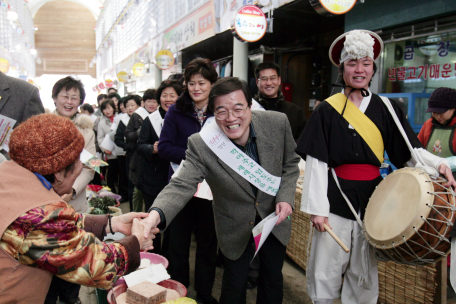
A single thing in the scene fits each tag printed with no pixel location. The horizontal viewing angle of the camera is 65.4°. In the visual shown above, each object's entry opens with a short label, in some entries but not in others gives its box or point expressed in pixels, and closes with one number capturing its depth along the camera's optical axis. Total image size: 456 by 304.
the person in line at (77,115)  2.85
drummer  2.18
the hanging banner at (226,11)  6.98
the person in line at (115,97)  8.46
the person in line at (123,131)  5.26
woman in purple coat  3.05
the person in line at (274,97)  3.70
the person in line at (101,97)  10.51
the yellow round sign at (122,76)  18.56
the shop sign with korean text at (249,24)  5.63
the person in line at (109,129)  7.36
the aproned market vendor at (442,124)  3.67
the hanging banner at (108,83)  20.40
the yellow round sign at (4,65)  12.58
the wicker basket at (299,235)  3.65
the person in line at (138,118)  5.02
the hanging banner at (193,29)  8.44
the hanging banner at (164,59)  10.48
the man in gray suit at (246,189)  2.10
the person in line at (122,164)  6.65
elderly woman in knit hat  1.31
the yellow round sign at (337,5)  4.08
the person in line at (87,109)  8.70
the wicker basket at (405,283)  2.62
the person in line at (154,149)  3.58
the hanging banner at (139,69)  14.27
